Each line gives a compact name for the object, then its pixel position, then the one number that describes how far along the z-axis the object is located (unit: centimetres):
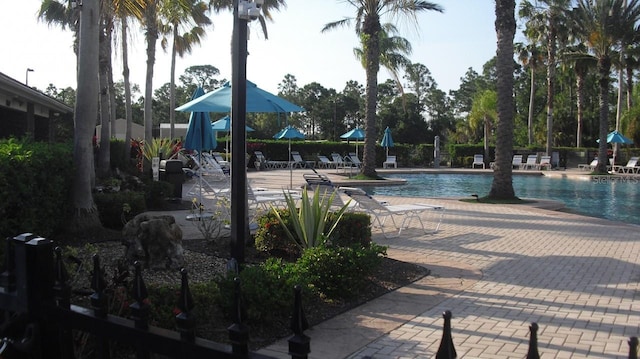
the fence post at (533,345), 137
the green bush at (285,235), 625
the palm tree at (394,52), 2605
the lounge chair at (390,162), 3347
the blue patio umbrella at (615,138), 2924
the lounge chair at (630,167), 2809
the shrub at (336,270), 466
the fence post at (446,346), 150
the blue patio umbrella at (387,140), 3086
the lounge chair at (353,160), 2935
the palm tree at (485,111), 4372
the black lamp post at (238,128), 472
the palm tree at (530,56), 3669
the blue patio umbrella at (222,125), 2023
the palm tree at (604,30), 2478
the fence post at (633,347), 122
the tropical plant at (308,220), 579
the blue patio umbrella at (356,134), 2950
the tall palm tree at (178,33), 2198
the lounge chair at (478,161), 3425
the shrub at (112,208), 800
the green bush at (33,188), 457
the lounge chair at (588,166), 2822
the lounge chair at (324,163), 3212
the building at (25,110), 1155
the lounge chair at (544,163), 3153
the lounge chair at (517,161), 3294
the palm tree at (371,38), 1952
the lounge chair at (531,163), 3203
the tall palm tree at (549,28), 3266
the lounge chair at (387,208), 771
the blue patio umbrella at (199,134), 1142
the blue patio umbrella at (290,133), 2486
